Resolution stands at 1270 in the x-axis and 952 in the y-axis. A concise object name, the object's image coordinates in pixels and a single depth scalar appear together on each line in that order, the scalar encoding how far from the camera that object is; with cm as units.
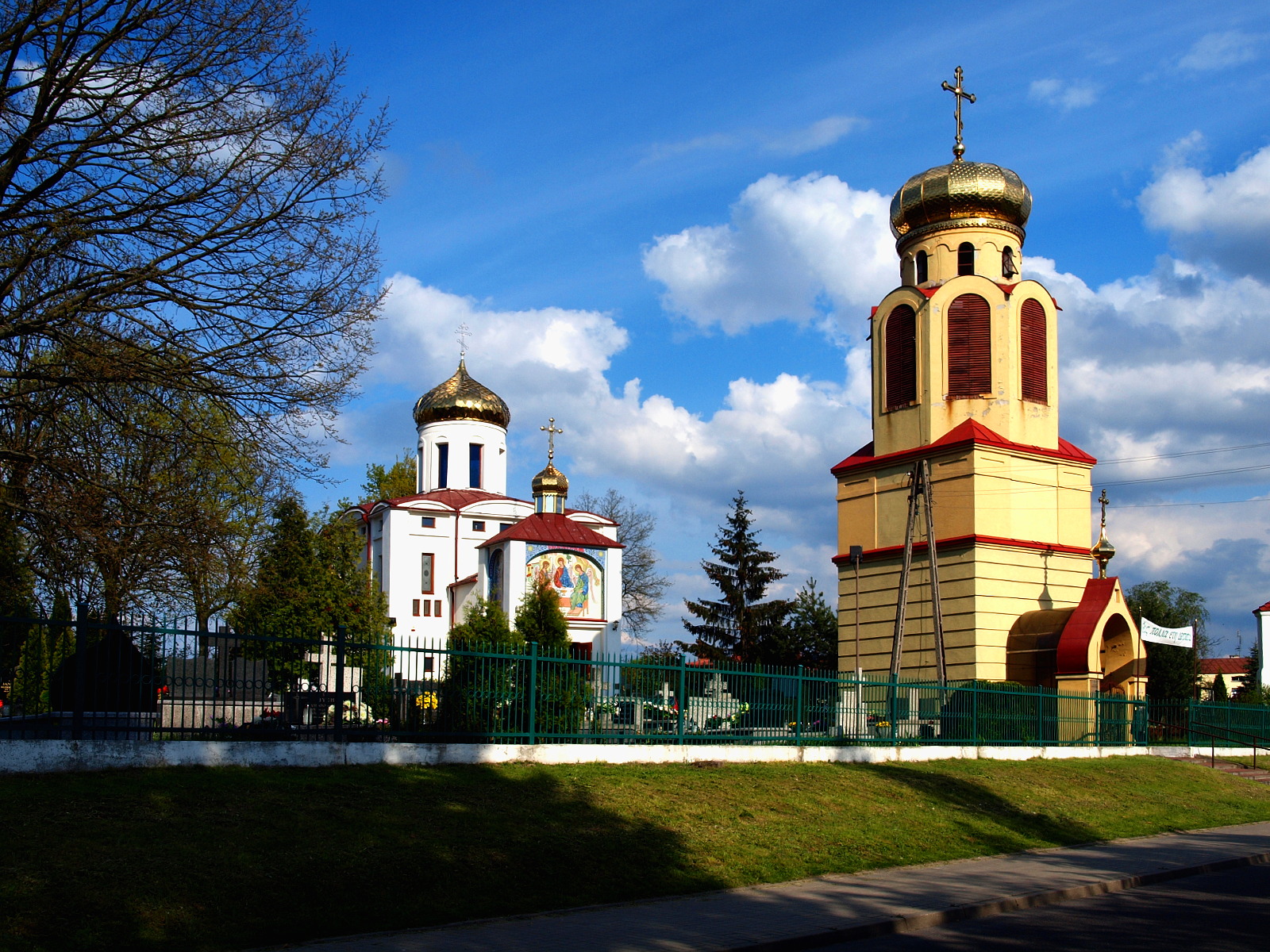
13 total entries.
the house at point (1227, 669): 8488
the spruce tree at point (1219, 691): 5532
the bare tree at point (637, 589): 6038
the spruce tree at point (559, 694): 1513
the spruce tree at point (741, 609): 5288
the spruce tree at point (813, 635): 5338
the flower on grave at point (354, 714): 1335
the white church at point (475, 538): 4750
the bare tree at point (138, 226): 1227
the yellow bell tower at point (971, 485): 3044
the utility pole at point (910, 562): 2833
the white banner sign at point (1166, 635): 3005
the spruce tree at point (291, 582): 2931
